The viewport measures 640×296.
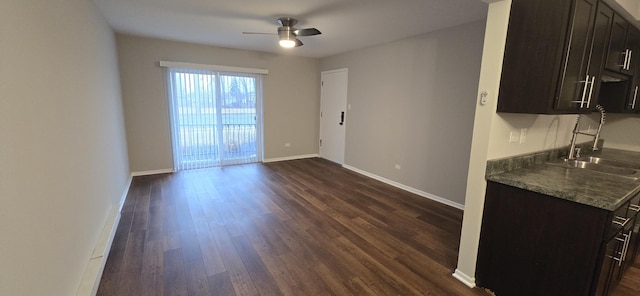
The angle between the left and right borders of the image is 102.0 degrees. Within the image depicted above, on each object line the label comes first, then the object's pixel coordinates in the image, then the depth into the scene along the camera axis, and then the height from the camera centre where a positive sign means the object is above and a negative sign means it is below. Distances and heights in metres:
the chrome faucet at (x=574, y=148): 2.35 -0.32
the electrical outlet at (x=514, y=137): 1.95 -0.17
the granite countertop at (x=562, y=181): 1.45 -0.43
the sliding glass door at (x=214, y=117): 4.64 -0.19
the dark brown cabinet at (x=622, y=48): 2.01 +0.58
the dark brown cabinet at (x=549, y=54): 1.58 +0.39
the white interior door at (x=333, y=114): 5.34 -0.09
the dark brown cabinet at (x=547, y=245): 1.43 -0.79
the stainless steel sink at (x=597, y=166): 2.19 -0.44
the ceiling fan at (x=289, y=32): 3.17 +0.95
